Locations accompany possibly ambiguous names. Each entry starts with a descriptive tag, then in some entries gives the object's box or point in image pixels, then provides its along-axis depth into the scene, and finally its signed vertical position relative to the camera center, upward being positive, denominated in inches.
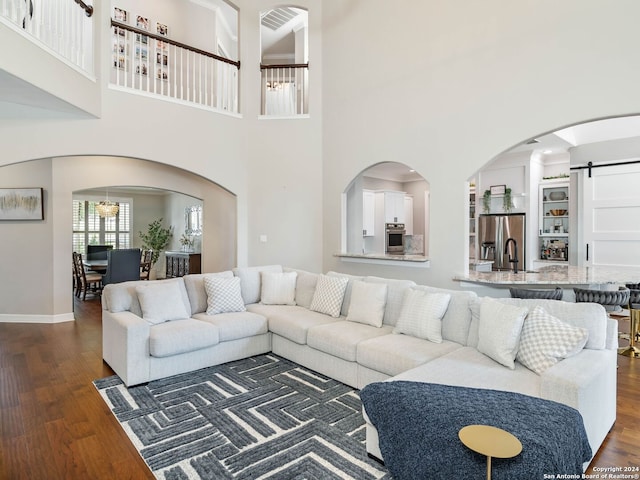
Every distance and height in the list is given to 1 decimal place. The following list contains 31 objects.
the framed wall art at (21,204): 230.7 +20.2
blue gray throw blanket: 64.6 -37.1
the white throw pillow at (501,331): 102.2 -26.7
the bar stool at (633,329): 162.1 -41.6
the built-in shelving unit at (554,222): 285.1 +11.3
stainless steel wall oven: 345.7 -0.5
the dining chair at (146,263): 343.0 -24.8
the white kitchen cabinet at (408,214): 376.9 +22.3
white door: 237.8 +13.4
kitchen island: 155.6 -18.7
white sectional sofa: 94.7 -33.6
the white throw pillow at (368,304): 145.3 -26.6
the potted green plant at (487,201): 300.6 +28.4
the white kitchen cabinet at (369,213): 336.2 +21.7
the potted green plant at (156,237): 427.8 -0.3
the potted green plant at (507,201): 289.6 +27.5
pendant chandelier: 341.8 +25.4
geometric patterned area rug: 87.4 -53.2
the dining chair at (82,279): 305.1 -34.3
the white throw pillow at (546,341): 95.7 -27.3
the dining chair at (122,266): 276.1 -21.7
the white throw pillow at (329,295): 162.1 -26.0
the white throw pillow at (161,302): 149.5 -26.7
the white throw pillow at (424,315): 126.0 -27.1
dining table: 313.7 -24.4
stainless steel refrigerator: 284.7 -0.4
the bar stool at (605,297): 143.6 -23.3
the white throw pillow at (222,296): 168.2 -26.8
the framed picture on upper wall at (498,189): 295.3 +37.5
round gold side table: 54.5 -31.3
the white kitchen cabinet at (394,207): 346.0 +27.8
